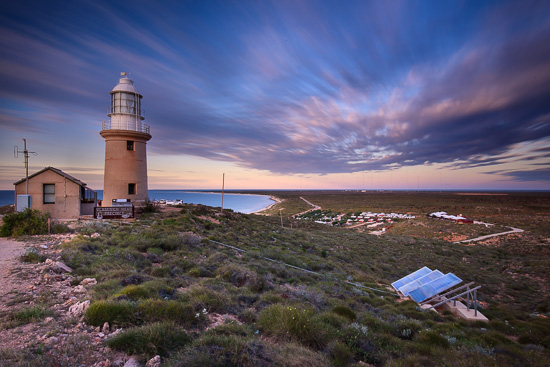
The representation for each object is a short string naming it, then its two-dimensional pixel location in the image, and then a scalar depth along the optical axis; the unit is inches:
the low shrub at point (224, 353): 141.1
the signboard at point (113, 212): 666.8
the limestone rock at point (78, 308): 190.1
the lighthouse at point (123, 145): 746.2
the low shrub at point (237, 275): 335.3
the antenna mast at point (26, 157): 638.5
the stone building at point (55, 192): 663.8
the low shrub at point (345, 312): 265.6
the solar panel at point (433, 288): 422.0
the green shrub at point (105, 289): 217.3
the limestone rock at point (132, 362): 142.9
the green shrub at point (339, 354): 171.2
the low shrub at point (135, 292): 221.9
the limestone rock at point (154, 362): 142.0
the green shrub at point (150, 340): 154.9
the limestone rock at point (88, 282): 252.3
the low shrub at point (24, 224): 447.5
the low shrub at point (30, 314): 174.7
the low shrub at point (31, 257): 297.9
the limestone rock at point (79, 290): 233.5
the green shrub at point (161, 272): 318.4
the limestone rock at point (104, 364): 138.6
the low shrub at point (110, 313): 180.4
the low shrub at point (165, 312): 191.3
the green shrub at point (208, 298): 234.3
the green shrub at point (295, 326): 191.6
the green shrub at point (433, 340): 222.9
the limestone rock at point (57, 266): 273.3
